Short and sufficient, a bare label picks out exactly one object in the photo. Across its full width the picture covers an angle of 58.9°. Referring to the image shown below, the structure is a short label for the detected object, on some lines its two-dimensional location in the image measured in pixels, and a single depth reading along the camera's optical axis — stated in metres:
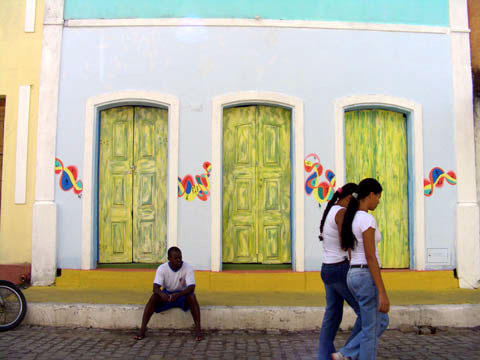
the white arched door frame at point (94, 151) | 6.47
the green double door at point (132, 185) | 6.69
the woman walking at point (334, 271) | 3.52
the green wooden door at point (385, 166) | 6.77
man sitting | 4.83
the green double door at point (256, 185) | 6.66
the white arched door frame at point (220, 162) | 6.43
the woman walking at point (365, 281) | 3.19
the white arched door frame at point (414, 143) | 6.57
